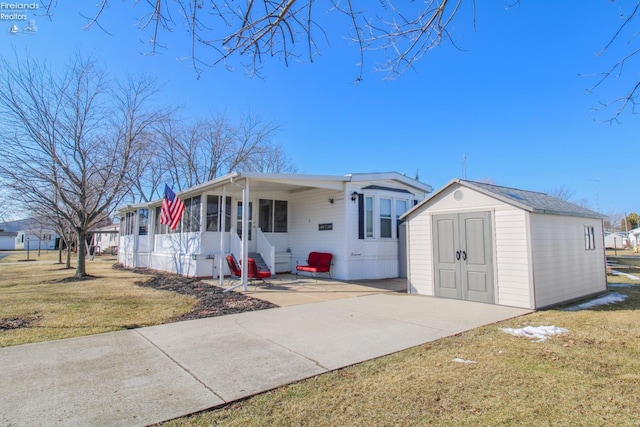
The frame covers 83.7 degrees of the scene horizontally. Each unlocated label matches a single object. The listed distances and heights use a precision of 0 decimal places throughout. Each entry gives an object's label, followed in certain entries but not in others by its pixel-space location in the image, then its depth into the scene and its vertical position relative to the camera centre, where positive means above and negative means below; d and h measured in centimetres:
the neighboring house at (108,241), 3947 -2
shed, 733 -14
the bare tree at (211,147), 2614 +696
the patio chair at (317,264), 1211 -80
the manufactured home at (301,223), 1220 +68
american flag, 1221 +115
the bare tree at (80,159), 1252 +299
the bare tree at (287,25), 299 +189
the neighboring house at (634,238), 4150 +39
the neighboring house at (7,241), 5359 -3
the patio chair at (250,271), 1052 -90
